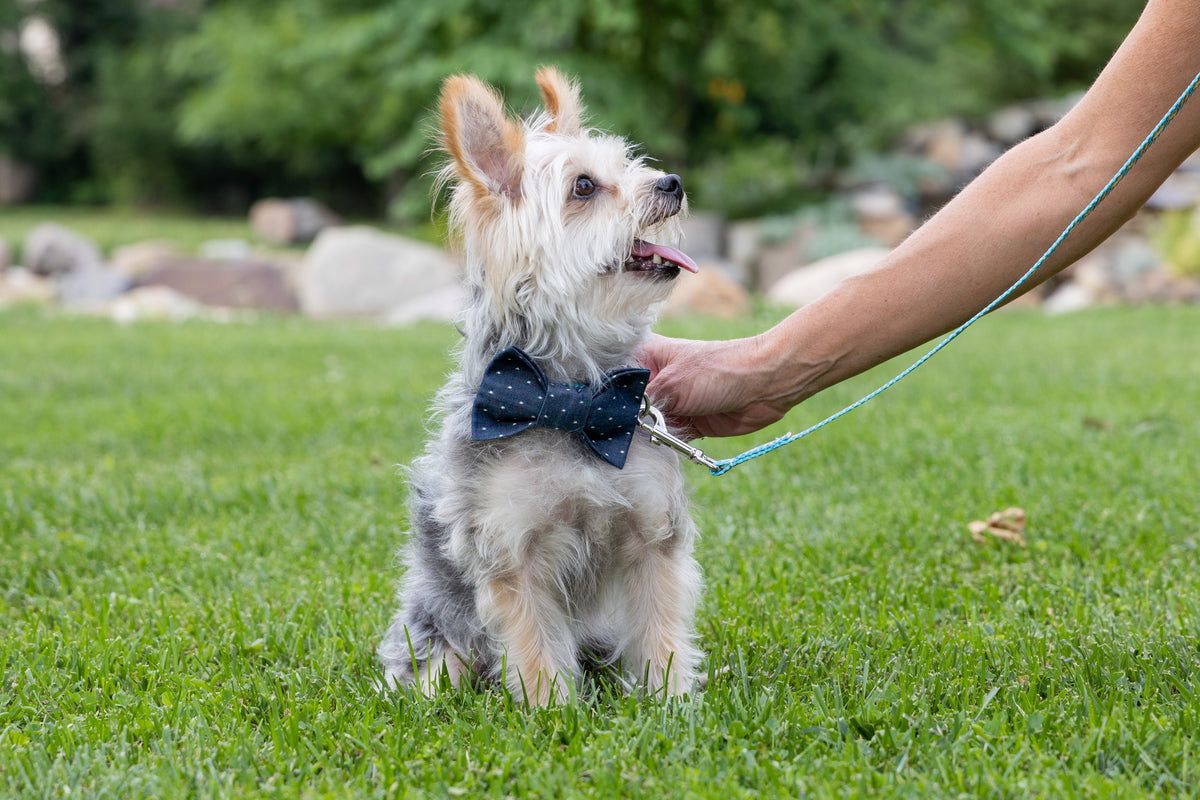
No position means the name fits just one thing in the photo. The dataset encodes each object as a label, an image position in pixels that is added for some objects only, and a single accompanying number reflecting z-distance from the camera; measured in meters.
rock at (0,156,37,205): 33.22
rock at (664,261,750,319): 12.86
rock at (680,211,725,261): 18.02
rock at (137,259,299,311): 16.61
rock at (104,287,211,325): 13.48
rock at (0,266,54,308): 16.41
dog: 2.80
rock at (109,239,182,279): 18.39
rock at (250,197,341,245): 24.92
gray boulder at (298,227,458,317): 16.23
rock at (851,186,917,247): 17.92
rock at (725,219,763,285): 17.50
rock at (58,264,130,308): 16.79
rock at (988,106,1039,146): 23.03
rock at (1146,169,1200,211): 18.14
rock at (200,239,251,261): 20.87
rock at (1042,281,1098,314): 13.76
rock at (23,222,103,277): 19.23
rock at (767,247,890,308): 13.25
